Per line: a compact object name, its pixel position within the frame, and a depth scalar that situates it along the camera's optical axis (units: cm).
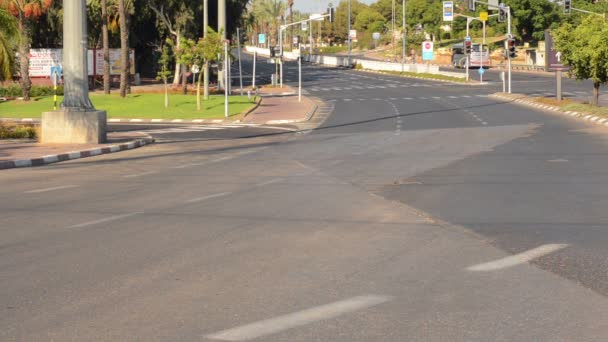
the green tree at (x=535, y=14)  12438
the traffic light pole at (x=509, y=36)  6094
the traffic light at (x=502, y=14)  6671
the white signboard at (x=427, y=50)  10138
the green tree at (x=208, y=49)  4812
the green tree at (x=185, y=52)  4800
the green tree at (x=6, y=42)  3072
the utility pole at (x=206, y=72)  5134
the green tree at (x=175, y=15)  6869
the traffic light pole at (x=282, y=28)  6719
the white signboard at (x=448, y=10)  8706
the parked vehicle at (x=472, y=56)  10544
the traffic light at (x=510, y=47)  6266
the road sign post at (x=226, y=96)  4226
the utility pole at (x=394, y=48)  15569
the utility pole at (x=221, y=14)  5792
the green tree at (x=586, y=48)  3897
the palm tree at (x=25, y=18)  5253
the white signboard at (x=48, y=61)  6856
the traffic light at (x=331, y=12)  6928
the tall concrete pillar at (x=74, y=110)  2730
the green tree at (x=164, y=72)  4911
